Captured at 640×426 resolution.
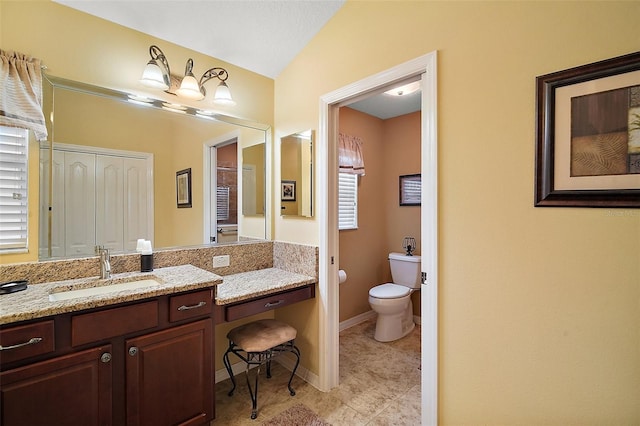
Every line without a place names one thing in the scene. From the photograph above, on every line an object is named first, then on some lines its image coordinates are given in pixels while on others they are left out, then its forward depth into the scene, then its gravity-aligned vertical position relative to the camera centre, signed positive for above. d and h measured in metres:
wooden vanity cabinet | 1.20 -0.73
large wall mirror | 1.69 +0.25
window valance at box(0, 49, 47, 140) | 1.47 +0.60
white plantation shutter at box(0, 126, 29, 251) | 1.53 +0.12
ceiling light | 2.60 +1.11
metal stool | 1.94 -0.87
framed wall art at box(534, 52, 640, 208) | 1.08 +0.31
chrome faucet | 1.70 -0.31
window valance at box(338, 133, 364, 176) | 3.15 +0.62
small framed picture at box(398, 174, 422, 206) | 3.41 +0.26
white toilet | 2.89 -0.85
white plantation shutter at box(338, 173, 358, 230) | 3.33 +0.12
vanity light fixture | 1.85 +0.88
